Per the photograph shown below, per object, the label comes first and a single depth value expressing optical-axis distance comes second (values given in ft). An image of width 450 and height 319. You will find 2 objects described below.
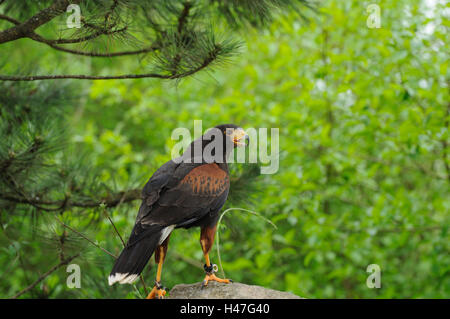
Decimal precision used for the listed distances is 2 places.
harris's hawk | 13.41
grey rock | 15.21
